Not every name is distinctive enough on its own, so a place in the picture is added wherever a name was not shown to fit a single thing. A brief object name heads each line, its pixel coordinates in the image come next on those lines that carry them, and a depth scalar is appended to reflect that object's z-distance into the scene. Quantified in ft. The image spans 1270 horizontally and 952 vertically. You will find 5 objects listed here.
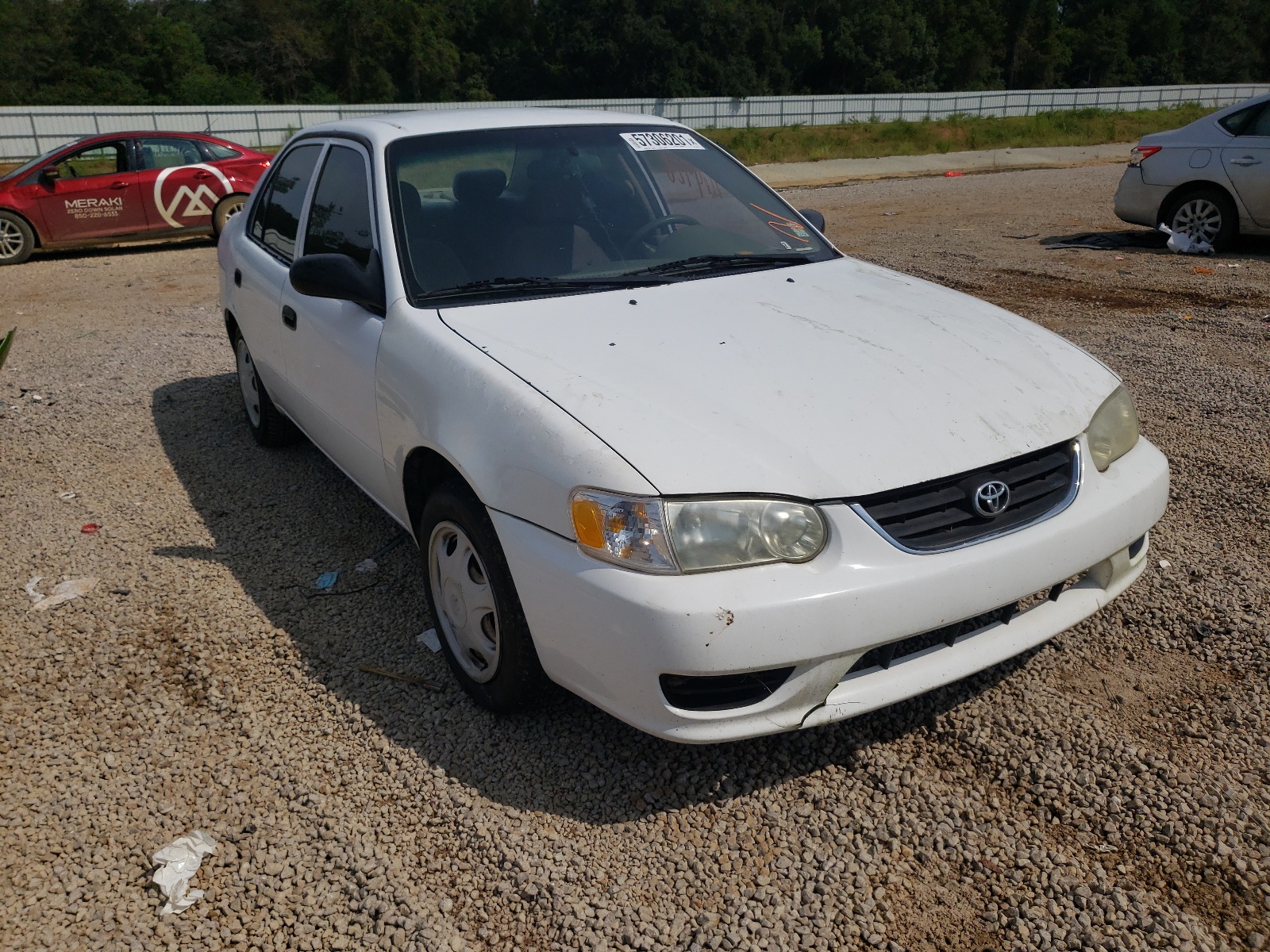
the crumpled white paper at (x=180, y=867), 8.15
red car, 40.75
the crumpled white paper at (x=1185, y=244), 33.17
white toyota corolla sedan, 7.96
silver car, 31.48
